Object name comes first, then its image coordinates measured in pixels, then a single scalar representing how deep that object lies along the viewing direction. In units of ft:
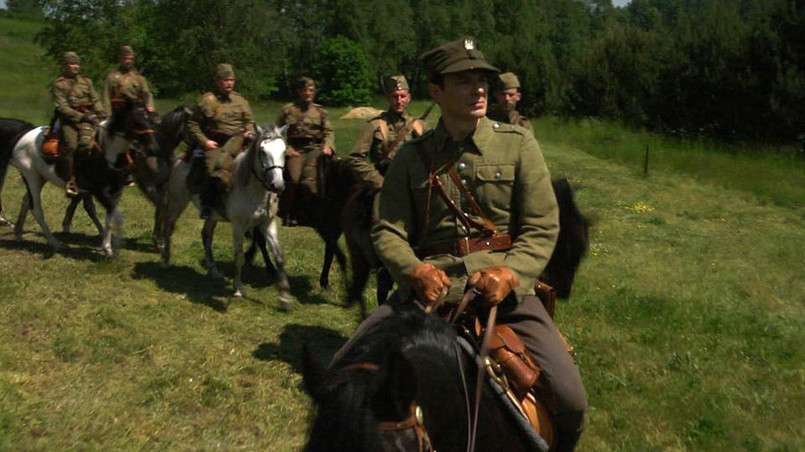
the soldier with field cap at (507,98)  33.30
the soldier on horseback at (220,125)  33.81
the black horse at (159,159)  37.47
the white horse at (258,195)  30.37
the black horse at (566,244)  17.69
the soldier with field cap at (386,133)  27.68
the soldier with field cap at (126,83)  41.37
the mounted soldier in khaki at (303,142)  33.71
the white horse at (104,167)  36.47
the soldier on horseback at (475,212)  11.74
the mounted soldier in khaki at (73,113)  37.86
